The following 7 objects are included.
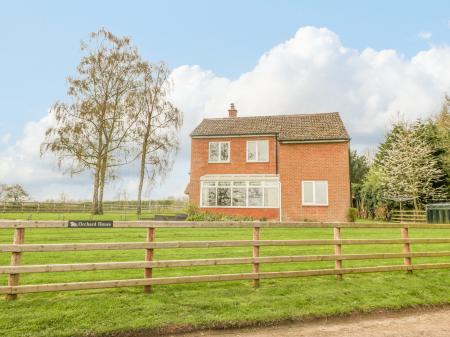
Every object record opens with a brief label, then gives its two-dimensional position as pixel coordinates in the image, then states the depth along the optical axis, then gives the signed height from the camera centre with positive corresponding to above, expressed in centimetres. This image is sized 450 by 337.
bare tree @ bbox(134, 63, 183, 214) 3153 +737
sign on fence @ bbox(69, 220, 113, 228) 636 -25
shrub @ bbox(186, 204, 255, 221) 2252 -34
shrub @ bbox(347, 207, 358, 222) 2311 -15
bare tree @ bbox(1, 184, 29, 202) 4238 +203
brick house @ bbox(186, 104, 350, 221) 2431 +303
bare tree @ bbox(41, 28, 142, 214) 2981 +780
